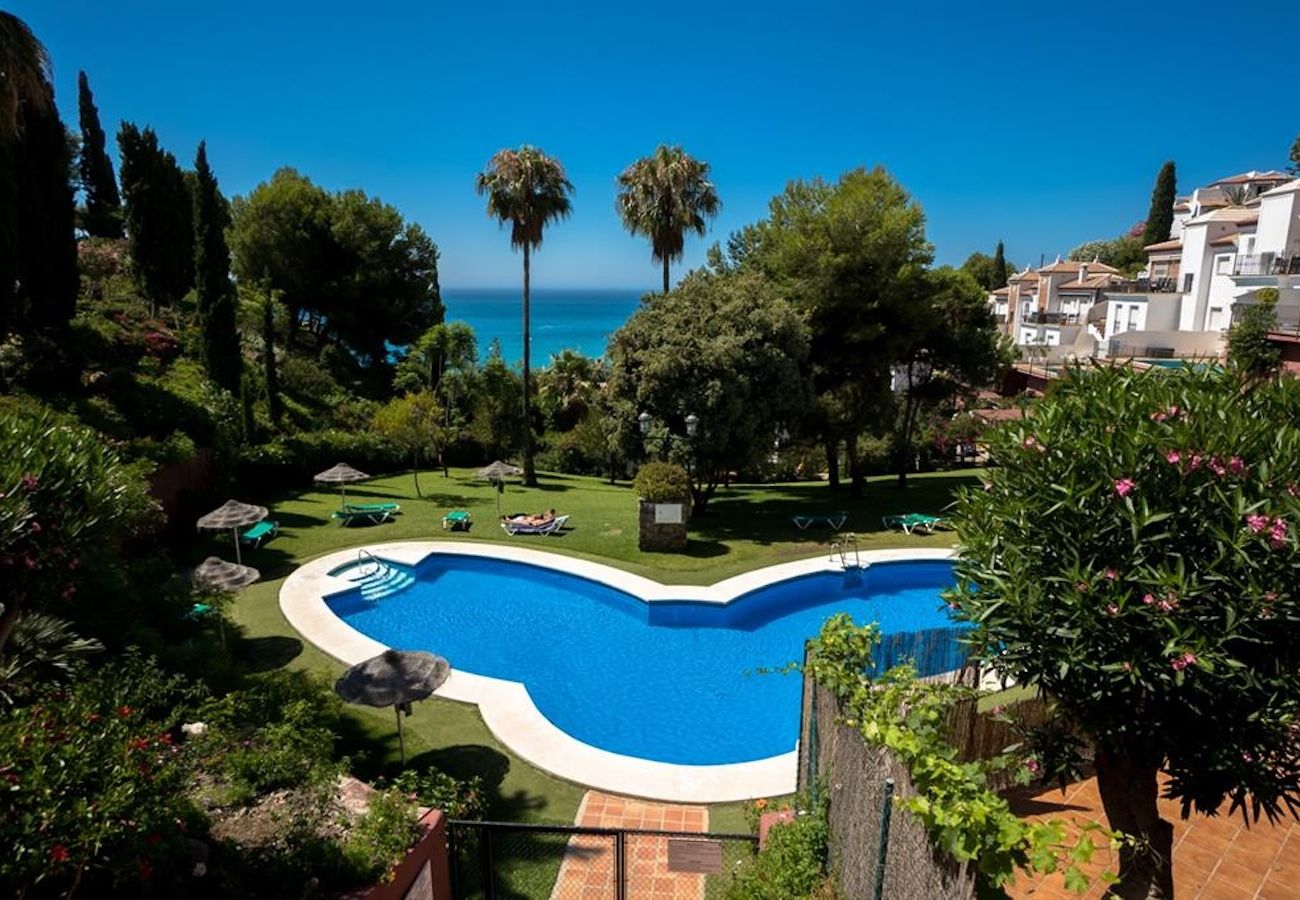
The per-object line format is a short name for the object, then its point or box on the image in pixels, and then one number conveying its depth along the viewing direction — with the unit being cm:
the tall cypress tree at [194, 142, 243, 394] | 2692
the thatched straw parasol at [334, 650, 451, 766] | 923
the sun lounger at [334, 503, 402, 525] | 2153
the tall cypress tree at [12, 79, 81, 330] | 1936
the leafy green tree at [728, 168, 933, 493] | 2252
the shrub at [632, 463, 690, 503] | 1922
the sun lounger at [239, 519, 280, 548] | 1852
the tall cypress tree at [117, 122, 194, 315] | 3216
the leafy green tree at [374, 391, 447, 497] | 2622
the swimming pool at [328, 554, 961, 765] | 1203
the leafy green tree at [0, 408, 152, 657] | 643
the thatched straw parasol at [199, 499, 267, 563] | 1592
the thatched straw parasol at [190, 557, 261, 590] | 1310
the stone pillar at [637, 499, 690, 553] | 1941
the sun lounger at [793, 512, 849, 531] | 2220
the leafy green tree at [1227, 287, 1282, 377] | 3303
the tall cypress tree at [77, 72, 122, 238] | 4141
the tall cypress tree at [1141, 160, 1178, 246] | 6675
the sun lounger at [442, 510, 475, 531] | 2127
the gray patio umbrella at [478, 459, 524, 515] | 2378
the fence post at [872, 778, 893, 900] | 444
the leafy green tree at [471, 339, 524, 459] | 3102
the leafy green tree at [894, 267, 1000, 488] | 2439
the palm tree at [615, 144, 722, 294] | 2650
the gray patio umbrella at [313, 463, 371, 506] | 2142
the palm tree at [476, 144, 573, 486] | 2388
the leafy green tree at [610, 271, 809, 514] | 2028
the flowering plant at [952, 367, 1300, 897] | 438
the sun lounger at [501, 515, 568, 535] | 2086
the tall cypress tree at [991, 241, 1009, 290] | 8525
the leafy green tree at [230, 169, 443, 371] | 4053
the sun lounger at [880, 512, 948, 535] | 2147
